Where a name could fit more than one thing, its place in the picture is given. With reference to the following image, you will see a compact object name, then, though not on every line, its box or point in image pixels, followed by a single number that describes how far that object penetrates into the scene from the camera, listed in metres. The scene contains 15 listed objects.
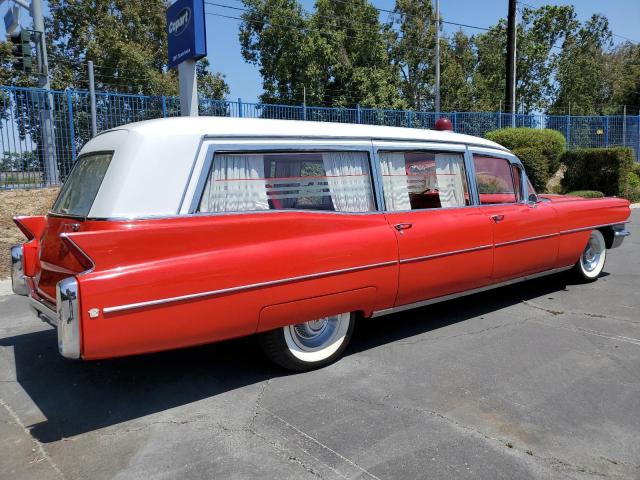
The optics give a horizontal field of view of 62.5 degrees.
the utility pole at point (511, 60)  21.42
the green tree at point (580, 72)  33.72
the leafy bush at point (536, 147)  15.55
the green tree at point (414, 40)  31.02
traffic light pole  10.43
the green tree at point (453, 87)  32.28
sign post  8.88
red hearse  2.94
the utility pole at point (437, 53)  24.72
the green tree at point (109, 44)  22.25
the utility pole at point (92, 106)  10.08
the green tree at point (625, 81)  36.91
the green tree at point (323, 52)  26.78
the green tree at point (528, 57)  32.25
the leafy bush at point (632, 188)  16.43
